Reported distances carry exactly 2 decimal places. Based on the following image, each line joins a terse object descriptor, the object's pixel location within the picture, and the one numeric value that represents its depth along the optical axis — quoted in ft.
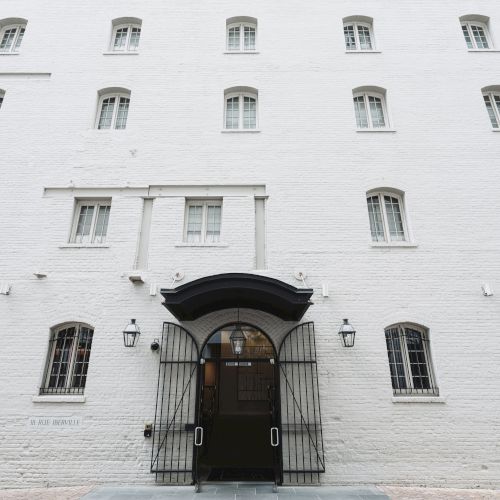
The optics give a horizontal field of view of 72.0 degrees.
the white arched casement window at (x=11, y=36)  38.75
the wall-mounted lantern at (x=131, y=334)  25.81
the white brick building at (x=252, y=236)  24.84
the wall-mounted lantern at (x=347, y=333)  25.59
